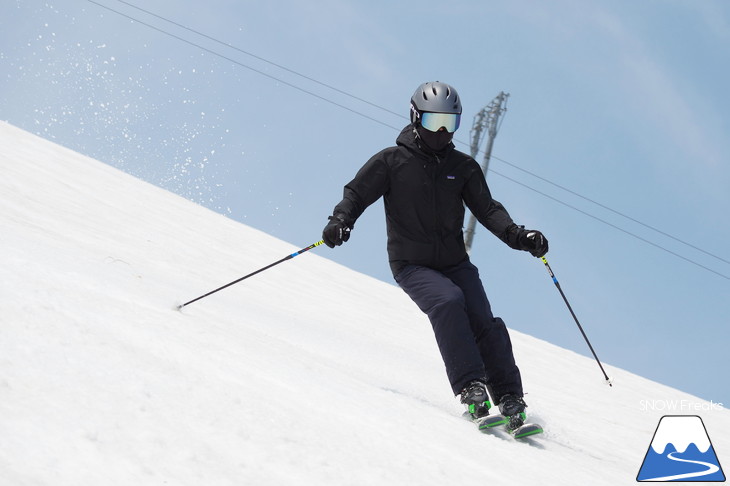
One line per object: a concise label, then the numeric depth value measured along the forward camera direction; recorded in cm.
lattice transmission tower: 5075
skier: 822
